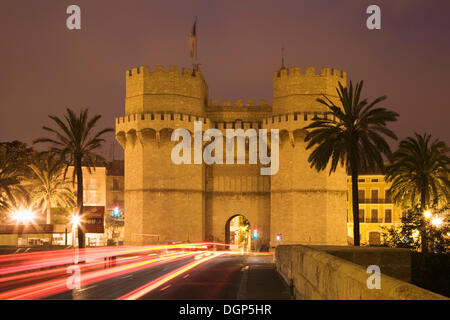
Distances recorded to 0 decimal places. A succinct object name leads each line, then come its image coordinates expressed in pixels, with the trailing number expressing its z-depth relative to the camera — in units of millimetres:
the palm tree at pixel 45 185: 60000
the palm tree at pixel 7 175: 45759
